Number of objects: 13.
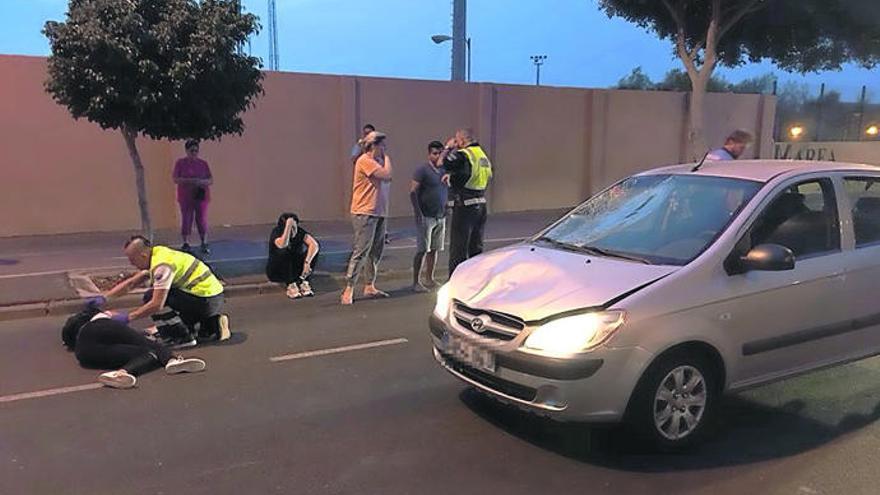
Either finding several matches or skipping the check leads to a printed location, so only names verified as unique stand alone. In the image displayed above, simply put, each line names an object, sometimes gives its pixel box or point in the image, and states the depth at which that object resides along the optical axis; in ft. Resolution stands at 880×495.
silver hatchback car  12.78
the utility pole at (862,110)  94.02
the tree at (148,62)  26.40
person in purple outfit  35.12
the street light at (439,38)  77.37
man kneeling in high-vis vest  19.70
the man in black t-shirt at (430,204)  28.07
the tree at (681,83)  111.86
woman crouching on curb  28.84
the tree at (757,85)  91.27
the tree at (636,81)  127.44
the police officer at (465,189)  26.91
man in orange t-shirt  26.07
